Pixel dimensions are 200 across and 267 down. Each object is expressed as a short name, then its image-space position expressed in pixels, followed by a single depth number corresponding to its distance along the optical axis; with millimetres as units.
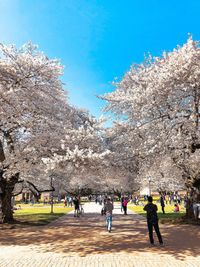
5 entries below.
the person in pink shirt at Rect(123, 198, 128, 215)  19792
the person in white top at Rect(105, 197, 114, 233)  10733
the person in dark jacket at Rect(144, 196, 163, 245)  8039
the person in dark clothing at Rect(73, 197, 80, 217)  18012
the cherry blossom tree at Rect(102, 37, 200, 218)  11549
